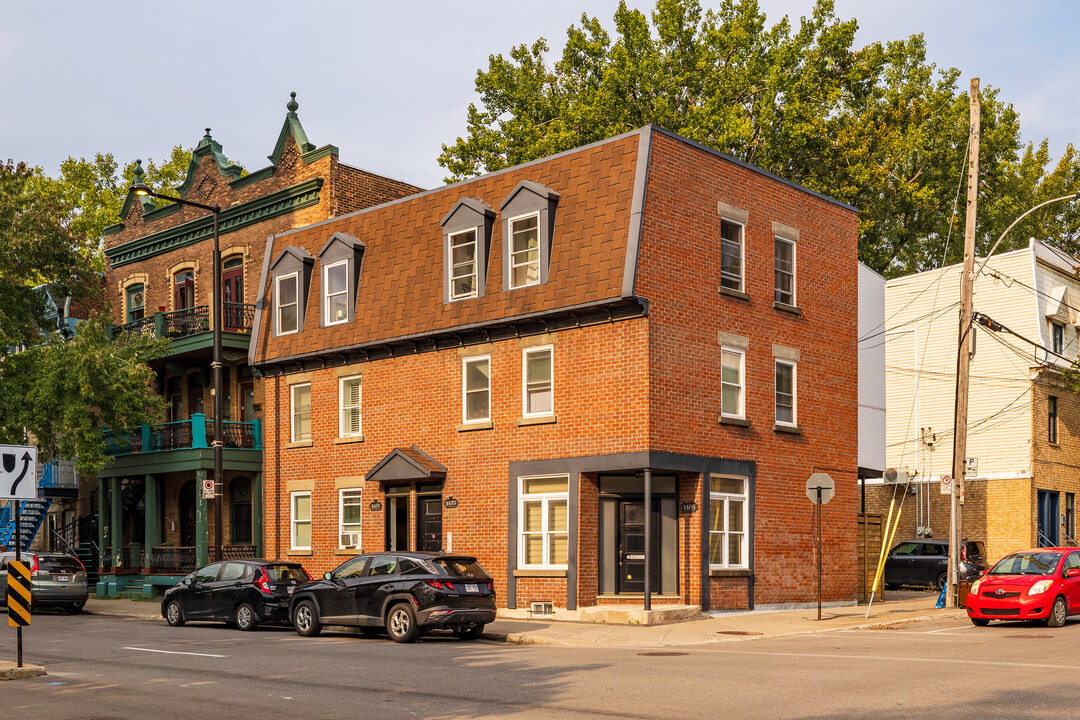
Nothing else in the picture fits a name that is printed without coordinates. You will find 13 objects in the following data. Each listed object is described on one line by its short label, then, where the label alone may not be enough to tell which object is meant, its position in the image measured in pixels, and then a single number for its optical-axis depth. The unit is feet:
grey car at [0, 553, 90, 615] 93.50
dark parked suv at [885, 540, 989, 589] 119.65
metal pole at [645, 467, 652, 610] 75.10
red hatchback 72.02
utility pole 90.84
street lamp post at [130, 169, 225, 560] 92.17
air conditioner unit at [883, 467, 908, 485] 132.26
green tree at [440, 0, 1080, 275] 139.74
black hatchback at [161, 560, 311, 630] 74.64
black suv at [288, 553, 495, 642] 65.05
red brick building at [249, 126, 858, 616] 78.95
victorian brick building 109.19
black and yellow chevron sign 50.57
